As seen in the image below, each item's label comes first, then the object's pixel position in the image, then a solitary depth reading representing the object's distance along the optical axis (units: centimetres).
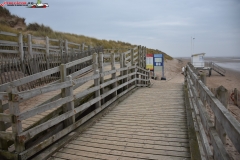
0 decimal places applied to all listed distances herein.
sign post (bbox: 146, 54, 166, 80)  2217
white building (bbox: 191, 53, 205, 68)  3509
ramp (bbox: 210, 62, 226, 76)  3506
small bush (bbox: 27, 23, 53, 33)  2650
